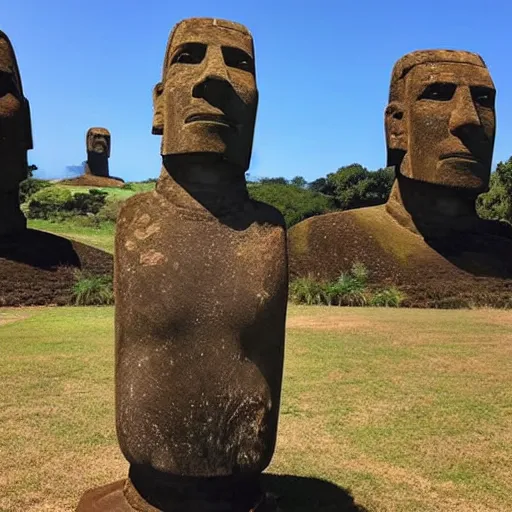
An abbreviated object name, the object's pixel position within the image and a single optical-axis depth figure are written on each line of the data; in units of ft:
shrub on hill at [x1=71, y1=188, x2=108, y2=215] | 94.17
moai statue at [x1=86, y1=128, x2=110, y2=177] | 112.68
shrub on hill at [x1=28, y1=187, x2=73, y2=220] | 90.43
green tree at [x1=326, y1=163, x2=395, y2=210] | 104.65
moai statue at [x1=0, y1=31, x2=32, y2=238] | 42.70
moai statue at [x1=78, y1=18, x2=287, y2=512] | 10.96
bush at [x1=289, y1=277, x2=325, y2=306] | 41.01
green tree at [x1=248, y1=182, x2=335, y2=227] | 90.99
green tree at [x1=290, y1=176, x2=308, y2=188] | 202.75
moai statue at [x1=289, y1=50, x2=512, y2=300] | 37.73
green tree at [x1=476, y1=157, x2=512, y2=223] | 70.69
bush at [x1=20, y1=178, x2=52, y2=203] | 104.32
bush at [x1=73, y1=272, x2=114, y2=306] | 42.50
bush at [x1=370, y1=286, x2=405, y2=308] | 39.86
